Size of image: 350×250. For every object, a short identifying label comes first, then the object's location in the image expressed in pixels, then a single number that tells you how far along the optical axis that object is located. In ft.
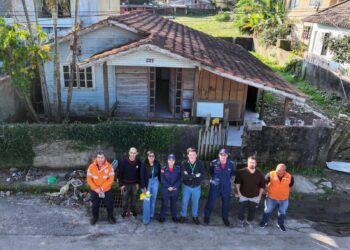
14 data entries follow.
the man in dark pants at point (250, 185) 22.16
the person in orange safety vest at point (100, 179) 21.83
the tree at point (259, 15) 95.81
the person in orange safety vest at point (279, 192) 22.00
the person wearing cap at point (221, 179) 22.30
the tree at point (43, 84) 30.29
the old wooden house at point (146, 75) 33.50
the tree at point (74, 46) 31.14
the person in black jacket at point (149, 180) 22.45
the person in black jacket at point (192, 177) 22.15
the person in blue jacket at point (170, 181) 22.17
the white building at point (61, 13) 53.06
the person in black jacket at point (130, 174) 22.41
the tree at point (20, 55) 29.59
